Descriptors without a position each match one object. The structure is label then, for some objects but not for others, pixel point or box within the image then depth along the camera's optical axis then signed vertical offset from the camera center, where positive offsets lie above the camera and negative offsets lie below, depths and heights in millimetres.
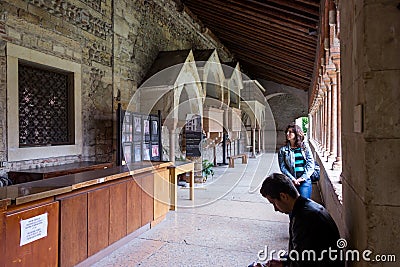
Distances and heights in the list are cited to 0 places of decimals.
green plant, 7629 -824
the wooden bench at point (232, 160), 10355 -807
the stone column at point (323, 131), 8377 +132
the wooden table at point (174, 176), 4789 -612
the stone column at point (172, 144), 6461 -162
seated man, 1545 -491
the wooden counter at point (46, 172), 3625 -429
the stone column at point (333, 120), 4918 +262
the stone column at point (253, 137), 13718 -176
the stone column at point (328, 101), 5555 +654
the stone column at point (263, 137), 17747 -56
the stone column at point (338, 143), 4133 -106
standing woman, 3601 -283
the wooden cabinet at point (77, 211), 2094 -664
